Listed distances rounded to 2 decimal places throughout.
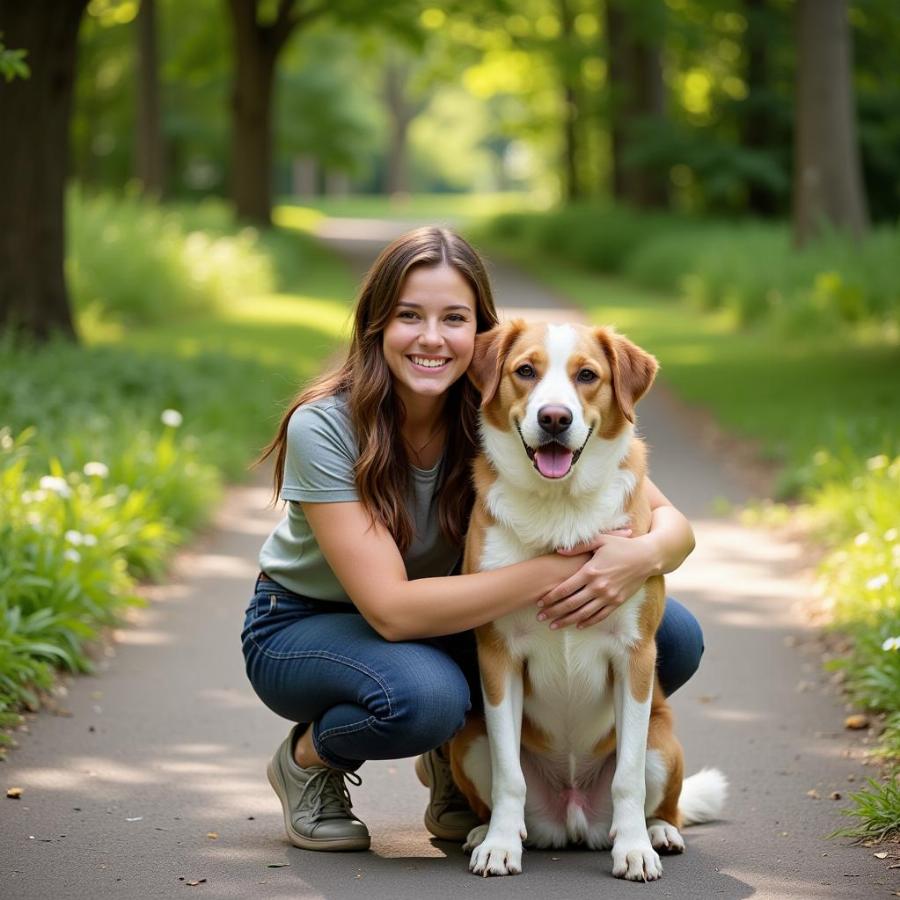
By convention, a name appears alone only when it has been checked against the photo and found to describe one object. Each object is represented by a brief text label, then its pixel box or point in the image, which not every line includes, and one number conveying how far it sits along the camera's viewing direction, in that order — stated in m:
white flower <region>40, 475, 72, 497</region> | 6.72
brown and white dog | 3.97
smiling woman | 4.05
